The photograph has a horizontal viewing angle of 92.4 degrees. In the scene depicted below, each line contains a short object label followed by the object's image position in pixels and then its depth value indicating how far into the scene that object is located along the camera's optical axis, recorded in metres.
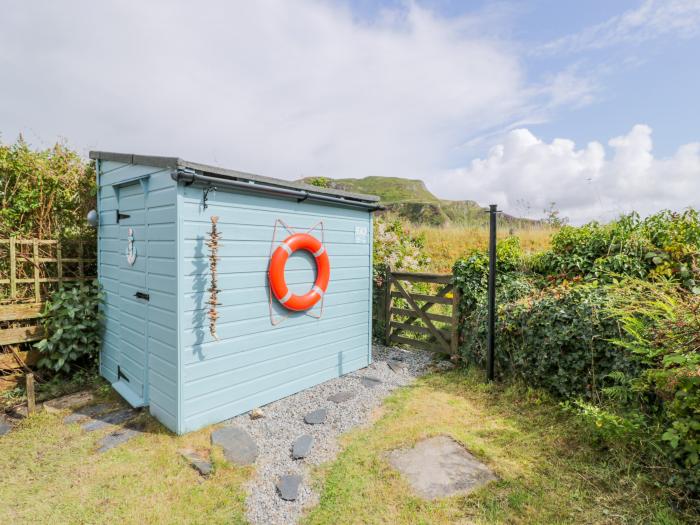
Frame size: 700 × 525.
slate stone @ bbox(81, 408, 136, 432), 3.16
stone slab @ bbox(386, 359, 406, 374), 4.62
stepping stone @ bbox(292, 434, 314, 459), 2.71
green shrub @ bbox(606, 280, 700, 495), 1.97
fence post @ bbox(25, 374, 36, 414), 3.23
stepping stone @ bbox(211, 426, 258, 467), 2.66
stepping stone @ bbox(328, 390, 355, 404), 3.68
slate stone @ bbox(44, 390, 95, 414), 3.52
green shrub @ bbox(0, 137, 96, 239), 4.16
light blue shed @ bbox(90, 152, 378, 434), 2.92
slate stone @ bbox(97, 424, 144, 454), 2.83
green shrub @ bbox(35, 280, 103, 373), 3.94
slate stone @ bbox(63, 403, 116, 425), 3.30
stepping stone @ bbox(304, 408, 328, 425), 3.23
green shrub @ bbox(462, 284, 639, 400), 3.04
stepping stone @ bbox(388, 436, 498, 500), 2.29
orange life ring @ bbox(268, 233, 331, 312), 3.46
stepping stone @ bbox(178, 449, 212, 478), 2.48
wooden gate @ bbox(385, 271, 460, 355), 4.82
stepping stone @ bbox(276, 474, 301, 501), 2.26
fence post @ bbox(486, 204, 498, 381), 3.94
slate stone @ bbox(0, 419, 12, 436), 3.11
